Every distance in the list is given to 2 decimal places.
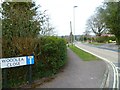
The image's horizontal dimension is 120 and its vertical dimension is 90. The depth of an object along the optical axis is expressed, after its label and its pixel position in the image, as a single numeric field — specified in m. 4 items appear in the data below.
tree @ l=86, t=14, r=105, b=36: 34.41
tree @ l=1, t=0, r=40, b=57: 3.62
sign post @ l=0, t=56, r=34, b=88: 3.04
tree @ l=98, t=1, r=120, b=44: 14.06
